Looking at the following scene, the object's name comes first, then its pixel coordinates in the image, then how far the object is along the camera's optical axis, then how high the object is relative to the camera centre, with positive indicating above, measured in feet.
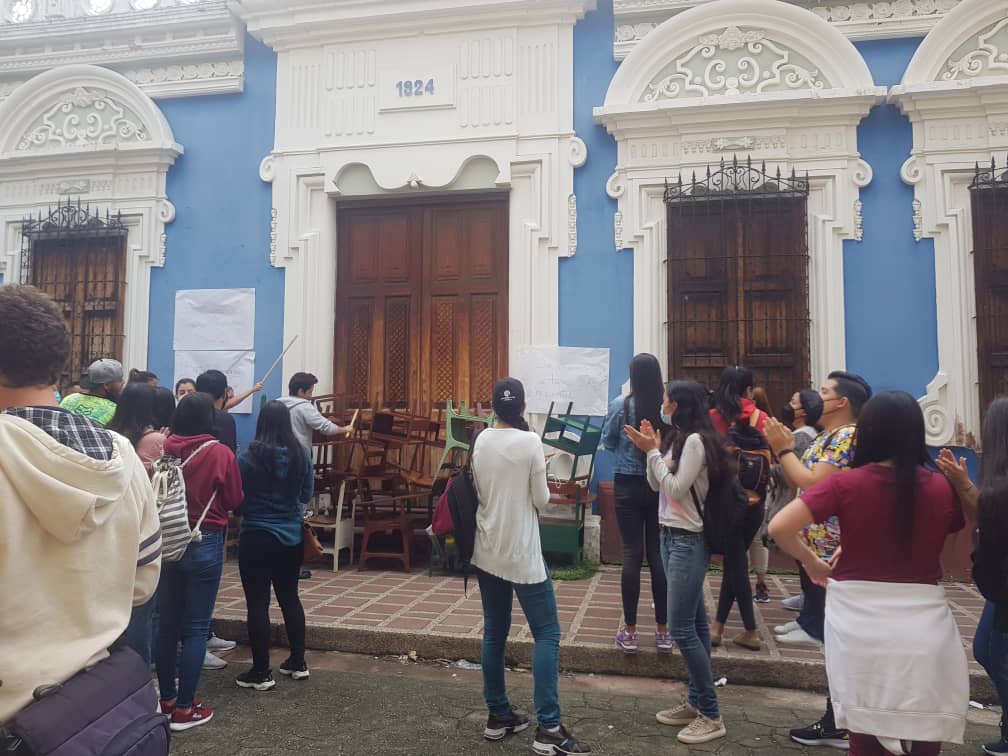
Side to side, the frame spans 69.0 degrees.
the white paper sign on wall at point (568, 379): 23.08 +1.30
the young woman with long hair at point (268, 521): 13.44 -1.89
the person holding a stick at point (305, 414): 19.49 +0.13
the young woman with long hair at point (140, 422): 11.63 -0.07
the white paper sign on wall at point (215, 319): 25.49 +3.46
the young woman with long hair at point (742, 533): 14.66 -2.33
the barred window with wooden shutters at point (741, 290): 22.27 +4.04
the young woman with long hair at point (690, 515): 11.35 -1.51
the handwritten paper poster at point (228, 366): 25.34 +1.83
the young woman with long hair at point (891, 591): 7.57 -1.81
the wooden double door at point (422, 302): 24.63 +4.02
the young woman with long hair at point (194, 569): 12.23 -2.54
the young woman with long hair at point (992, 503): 8.47 -0.96
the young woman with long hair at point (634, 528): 14.53 -2.16
